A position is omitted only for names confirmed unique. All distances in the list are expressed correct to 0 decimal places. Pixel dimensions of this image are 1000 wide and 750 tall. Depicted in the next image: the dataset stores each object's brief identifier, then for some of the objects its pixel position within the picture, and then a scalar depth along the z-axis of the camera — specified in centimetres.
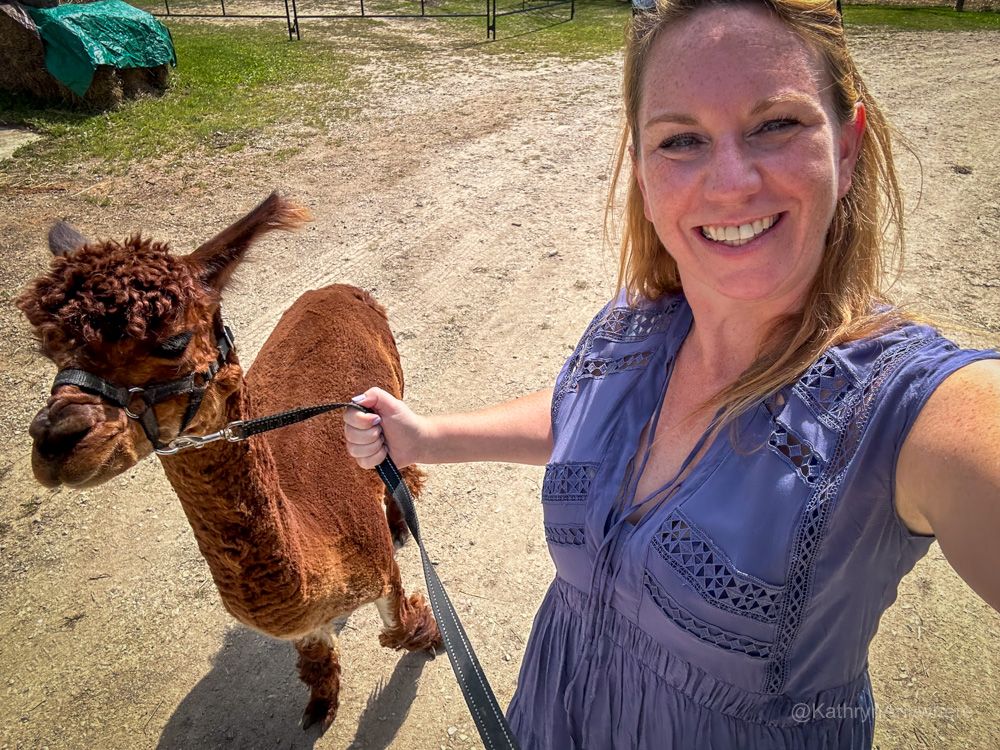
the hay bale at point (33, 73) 298
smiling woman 45
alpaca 64
